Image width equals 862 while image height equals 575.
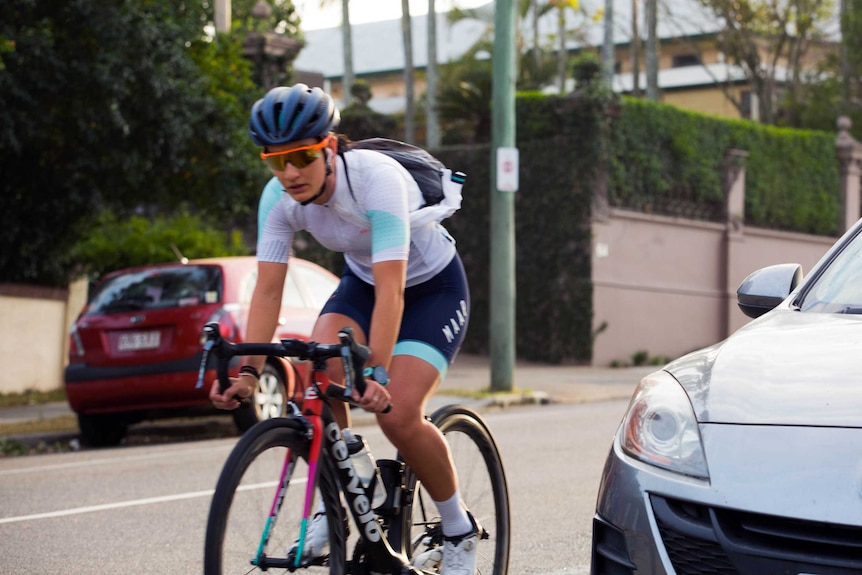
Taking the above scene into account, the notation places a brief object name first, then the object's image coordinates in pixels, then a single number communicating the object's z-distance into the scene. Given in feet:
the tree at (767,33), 106.32
